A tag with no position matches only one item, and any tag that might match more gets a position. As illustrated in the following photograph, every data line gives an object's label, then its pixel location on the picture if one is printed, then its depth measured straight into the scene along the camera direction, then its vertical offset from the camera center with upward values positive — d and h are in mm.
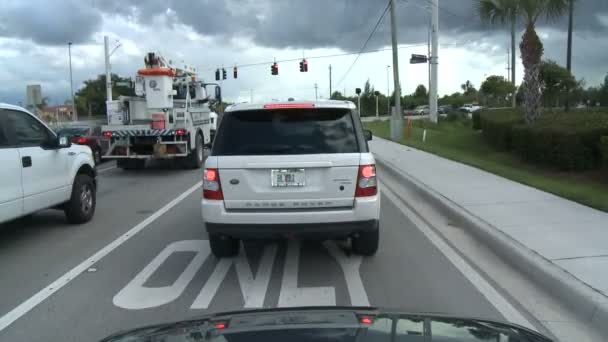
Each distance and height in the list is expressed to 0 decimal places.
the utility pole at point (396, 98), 29578 +1034
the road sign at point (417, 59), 34812 +3381
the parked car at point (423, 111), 83788 +825
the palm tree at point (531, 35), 18312 +2520
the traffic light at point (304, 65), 42094 +3898
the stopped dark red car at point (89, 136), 19484 -340
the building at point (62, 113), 52012 +1637
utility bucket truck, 17125 +111
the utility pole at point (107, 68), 37462 +3912
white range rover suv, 6141 -647
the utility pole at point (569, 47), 36012 +4047
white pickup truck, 7418 -604
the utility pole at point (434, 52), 36938 +4044
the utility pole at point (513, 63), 43703 +4037
